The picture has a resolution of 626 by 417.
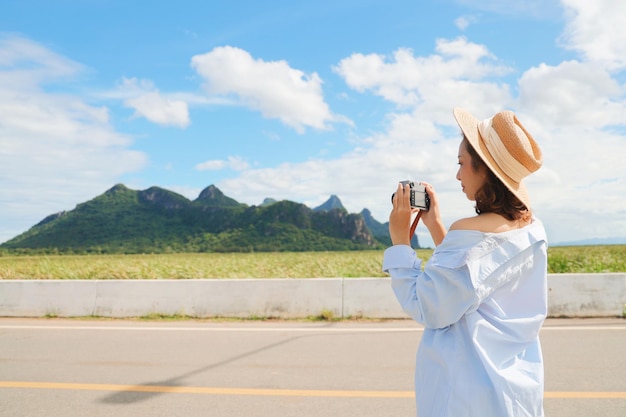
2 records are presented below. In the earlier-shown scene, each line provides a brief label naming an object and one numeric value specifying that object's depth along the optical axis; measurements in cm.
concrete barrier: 903
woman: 158
